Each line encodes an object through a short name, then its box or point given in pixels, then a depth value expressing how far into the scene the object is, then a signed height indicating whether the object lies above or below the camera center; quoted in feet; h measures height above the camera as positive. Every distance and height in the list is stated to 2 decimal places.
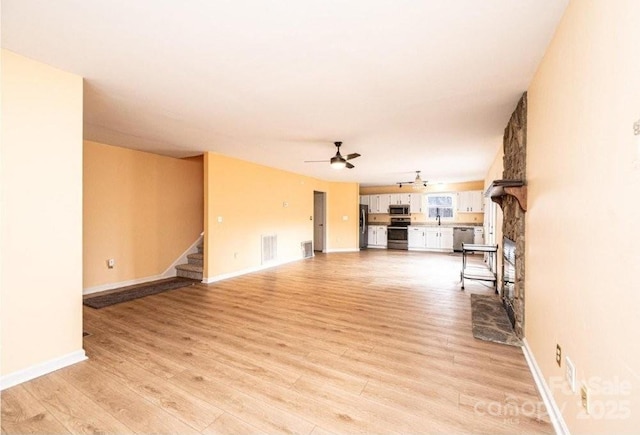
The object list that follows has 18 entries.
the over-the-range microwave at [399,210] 34.53 +0.90
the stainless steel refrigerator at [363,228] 34.27 -1.41
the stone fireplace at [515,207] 8.77 +0.35
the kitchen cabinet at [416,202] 33.96 +1.82
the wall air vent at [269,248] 21.87 -2.56
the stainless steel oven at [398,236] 33.50 -2.36
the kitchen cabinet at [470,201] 30.76 +1.77
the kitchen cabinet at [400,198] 34.50 +2.40
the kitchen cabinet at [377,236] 34.83 -2.48
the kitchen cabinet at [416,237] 32.81 -2.48
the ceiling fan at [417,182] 24.35 +3.97
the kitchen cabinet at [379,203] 35.54 +1.83
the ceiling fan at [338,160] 14.30 +3.00
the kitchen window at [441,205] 32.96 +1.45
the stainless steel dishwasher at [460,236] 30.25 -2.19
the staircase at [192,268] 18.04 -3.45
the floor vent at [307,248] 27.09 -3.21
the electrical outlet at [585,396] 4.36 -2.96
